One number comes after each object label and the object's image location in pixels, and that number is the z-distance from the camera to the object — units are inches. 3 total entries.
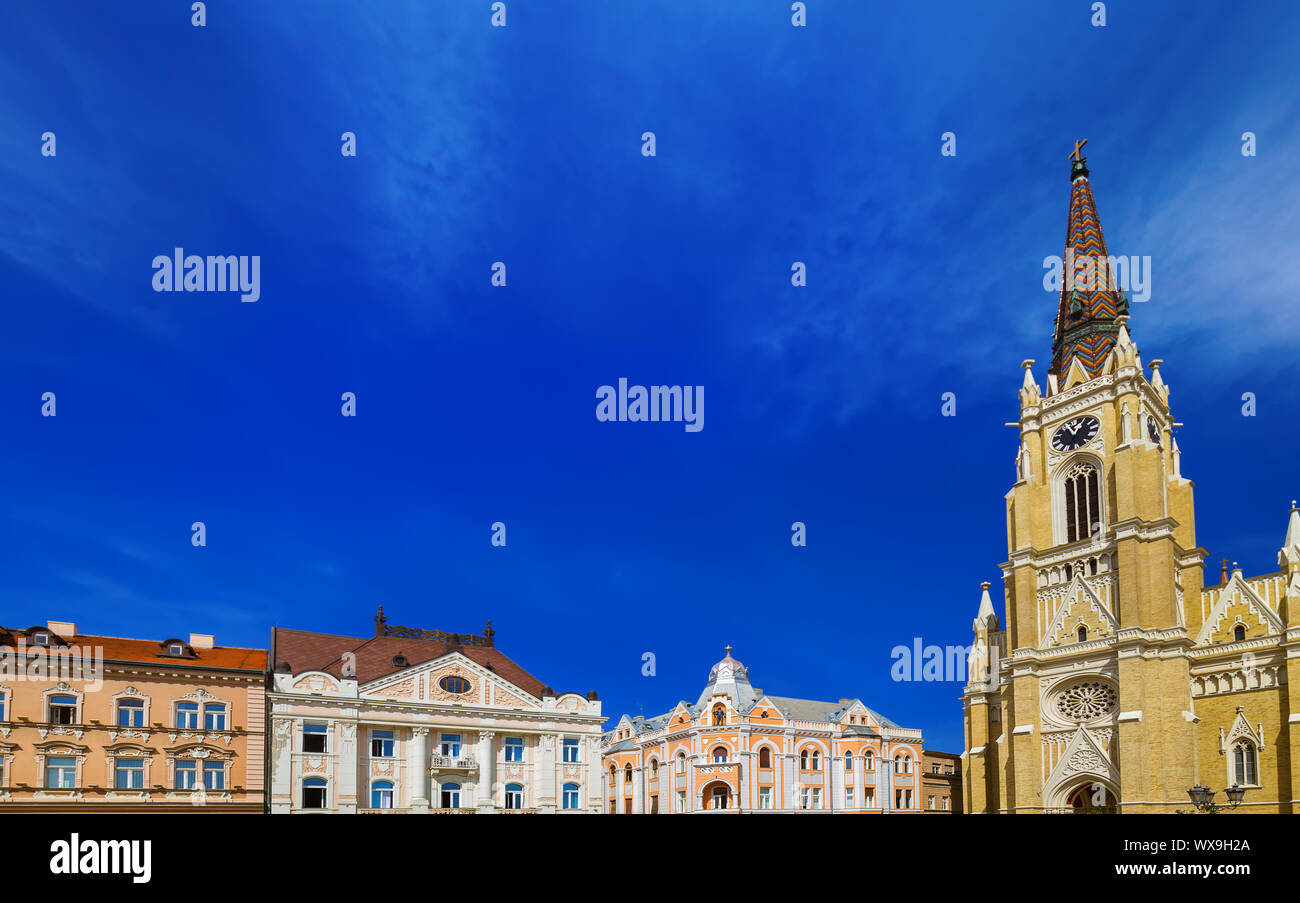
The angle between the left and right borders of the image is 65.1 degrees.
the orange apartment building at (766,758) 3167.1
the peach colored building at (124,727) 1651.1
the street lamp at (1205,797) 1767.5
